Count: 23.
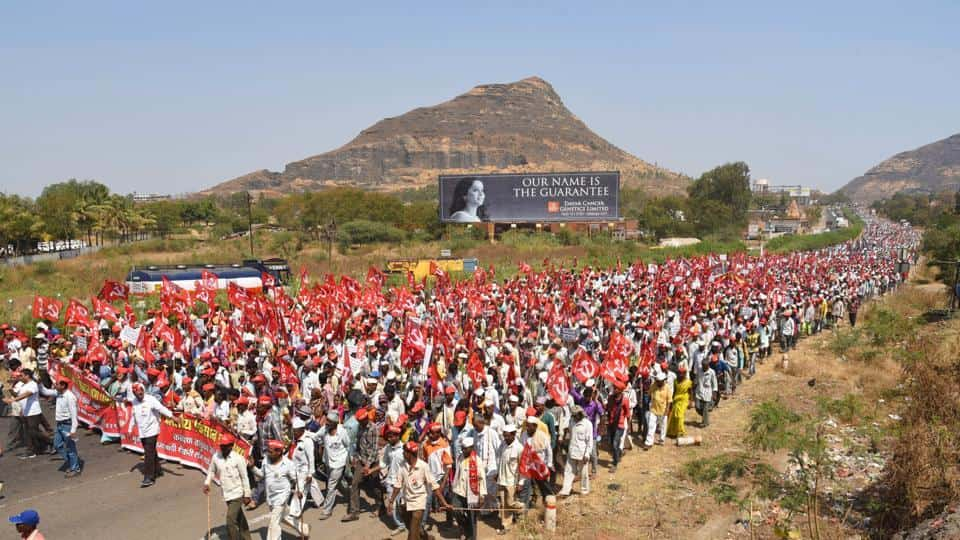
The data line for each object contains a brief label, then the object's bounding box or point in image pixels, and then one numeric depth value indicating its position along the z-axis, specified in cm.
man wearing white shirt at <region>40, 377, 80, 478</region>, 929
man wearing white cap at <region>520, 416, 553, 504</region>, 762
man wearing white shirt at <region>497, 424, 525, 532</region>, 750
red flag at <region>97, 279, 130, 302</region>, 1891
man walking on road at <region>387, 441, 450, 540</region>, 672
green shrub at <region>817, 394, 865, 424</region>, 1236
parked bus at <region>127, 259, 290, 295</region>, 2455
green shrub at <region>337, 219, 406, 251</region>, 5928
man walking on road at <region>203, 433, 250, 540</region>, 679
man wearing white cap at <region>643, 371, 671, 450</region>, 1054
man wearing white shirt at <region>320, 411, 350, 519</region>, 777
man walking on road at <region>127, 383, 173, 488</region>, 878
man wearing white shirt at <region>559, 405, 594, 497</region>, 834
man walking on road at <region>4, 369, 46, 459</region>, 973
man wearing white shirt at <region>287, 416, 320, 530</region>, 716
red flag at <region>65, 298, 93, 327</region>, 1468
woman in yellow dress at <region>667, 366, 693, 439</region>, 1069
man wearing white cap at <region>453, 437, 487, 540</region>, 732
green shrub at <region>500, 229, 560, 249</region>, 5204
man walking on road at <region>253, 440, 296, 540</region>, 676
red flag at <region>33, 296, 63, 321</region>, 1525
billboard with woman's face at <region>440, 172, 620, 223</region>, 4881
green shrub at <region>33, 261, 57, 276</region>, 3416
